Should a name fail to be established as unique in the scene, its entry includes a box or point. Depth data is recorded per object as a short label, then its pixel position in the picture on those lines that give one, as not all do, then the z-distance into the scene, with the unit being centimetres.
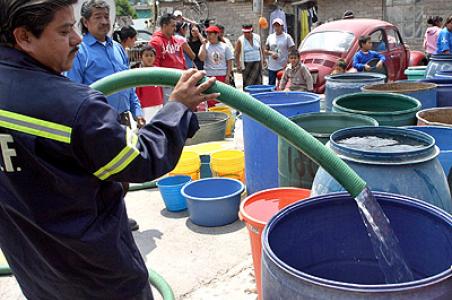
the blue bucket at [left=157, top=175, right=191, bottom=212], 408
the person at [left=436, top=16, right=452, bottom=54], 840
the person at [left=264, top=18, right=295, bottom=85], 841
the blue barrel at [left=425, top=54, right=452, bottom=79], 473
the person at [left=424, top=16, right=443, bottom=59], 962
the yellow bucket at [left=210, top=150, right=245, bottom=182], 432
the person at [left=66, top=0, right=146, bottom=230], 338
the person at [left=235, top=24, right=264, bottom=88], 805
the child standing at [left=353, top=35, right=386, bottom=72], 735
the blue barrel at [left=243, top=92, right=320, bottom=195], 346
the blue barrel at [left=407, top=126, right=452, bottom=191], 261
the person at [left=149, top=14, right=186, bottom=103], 585
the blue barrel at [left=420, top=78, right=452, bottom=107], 358
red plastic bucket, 251
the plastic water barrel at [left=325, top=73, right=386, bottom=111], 403
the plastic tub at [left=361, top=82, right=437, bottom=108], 338
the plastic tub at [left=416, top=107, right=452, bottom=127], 296
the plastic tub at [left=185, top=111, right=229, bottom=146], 534
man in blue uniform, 123
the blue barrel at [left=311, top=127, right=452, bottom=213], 189
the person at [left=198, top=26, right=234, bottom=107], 718
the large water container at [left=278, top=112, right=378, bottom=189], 282
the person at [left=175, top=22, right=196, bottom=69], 673
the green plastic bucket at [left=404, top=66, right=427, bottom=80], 663
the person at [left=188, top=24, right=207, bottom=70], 751
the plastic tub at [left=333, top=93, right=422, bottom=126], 320
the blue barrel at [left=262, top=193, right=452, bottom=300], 138
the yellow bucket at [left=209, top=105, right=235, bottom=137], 627
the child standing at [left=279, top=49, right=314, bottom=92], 657
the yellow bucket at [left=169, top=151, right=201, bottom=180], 437
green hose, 161
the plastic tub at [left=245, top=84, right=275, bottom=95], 628
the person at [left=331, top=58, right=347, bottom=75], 714
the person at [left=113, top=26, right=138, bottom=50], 564
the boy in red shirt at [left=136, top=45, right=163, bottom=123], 543
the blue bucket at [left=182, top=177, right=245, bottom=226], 373
